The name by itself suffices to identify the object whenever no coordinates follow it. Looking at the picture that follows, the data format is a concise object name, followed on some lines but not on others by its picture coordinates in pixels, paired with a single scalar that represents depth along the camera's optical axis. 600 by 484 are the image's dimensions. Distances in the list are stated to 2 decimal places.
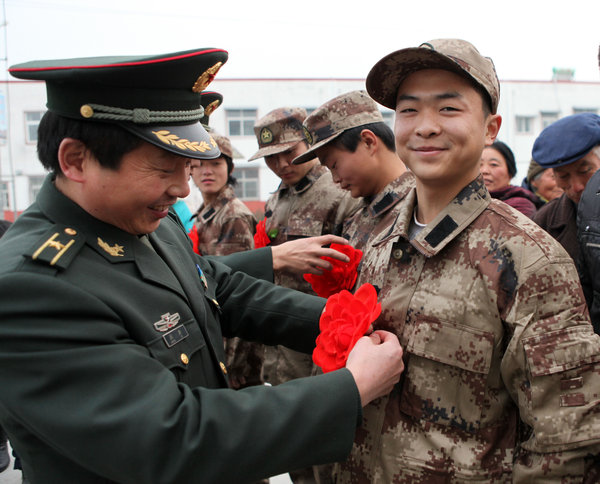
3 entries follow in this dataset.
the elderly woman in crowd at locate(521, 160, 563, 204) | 4.52
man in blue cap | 2.65
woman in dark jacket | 4.23
